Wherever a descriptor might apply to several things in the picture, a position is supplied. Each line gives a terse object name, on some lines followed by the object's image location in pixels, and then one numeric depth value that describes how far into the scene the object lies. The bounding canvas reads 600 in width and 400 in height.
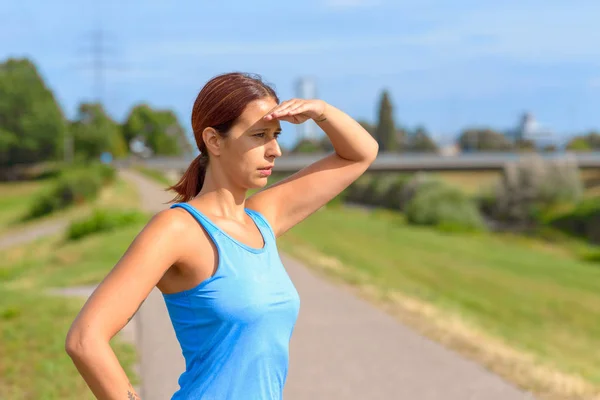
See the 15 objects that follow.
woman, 2.24
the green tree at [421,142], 130.25
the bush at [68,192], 41.62
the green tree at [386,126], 102.81
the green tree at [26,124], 74.88
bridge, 81.25
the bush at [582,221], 53.03
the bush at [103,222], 24.69
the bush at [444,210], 49.60
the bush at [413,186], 60.03
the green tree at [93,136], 73.81
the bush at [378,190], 74.88
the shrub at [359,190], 79.68
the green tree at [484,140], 144.62
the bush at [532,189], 59.50
